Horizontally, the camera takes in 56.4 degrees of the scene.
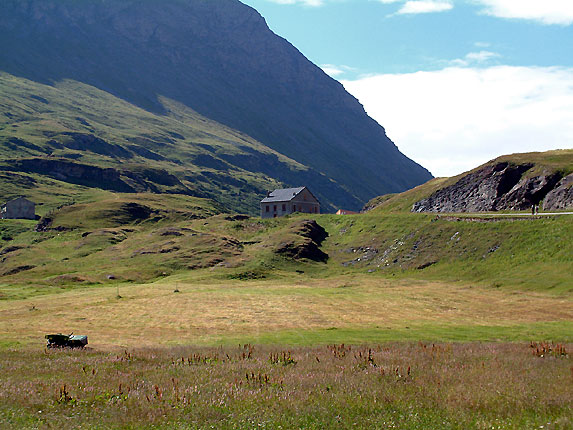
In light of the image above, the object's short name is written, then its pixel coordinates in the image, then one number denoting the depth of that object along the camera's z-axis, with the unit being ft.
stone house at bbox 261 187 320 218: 617.21
